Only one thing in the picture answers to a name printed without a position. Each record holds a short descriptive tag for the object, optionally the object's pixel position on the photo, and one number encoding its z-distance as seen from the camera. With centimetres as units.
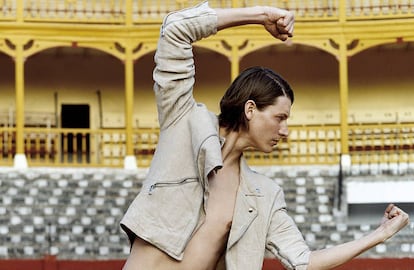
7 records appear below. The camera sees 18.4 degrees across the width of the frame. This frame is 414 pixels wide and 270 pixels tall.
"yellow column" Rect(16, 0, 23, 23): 2756
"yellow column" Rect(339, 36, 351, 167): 2744
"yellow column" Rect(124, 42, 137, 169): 2761
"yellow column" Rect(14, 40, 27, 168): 2702
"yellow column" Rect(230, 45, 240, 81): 2750
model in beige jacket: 318
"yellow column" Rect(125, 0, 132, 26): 2803
